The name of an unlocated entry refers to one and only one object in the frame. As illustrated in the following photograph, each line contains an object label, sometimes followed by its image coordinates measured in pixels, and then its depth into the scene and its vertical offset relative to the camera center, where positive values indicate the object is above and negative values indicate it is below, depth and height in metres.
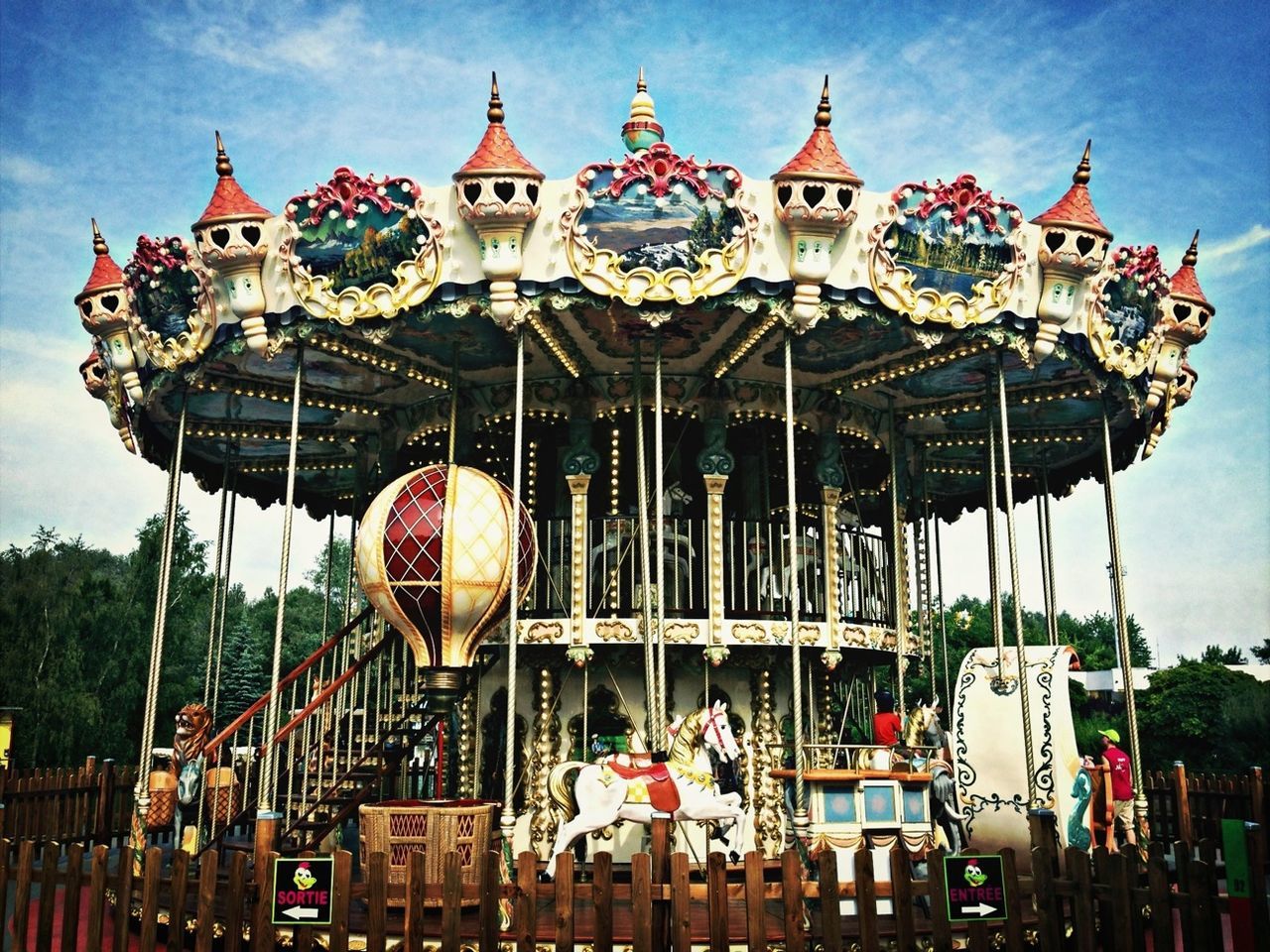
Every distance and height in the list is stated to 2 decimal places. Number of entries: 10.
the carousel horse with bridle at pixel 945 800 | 11.49 -0.25
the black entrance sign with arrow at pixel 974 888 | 7.97 -0.71
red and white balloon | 12.22 +2.05
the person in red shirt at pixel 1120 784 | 12.31 -0.12
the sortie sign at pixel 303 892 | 7.93 -0.72
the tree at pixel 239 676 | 39.97 +3.08
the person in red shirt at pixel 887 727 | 13.42 +0.48
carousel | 11.22 +4.06
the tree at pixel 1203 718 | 29.17 +1.26
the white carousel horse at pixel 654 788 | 11.14 -0.13
